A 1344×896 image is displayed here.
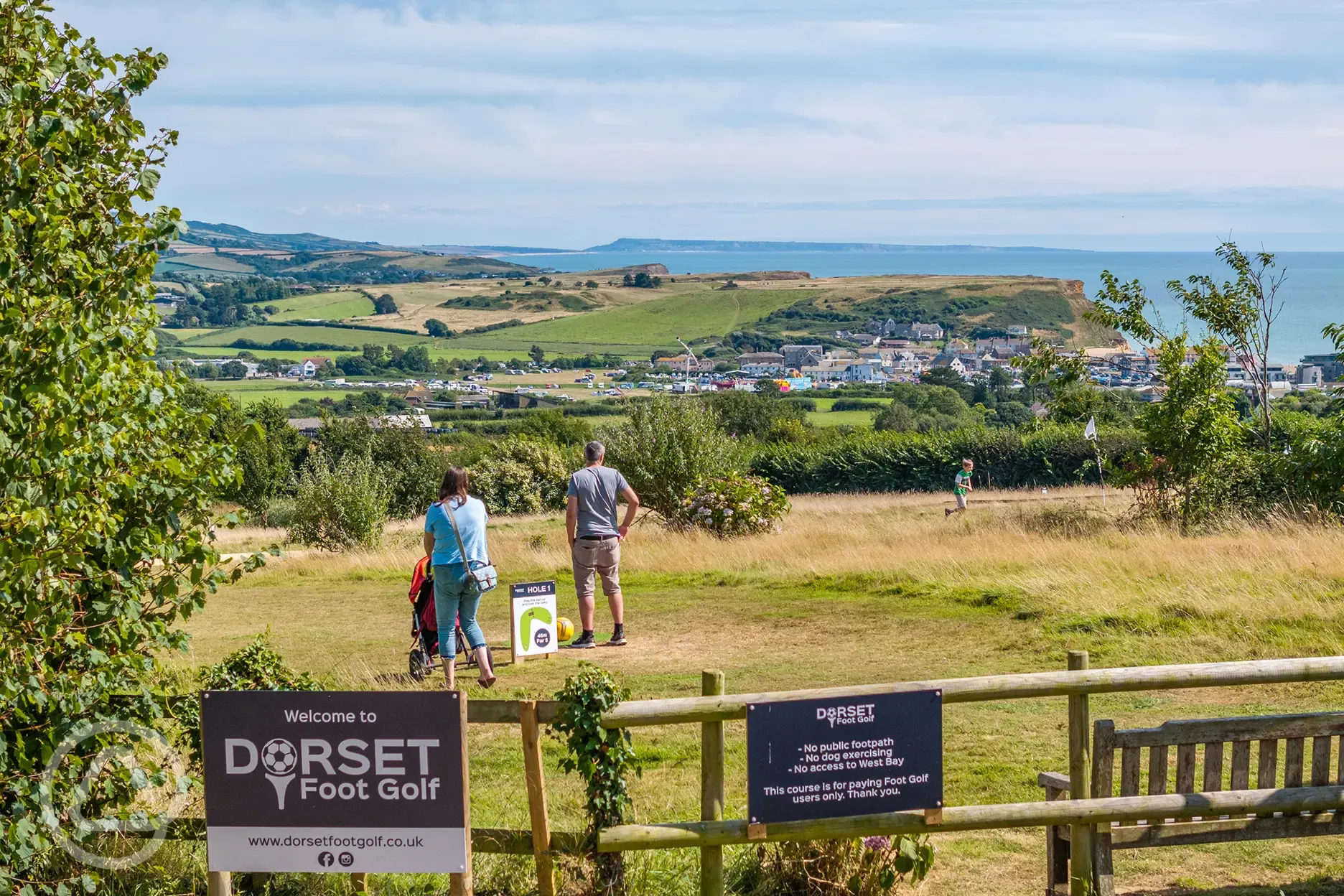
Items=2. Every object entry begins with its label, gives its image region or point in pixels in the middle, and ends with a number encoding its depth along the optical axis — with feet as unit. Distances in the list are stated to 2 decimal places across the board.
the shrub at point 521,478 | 136.87
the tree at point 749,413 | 227.61
